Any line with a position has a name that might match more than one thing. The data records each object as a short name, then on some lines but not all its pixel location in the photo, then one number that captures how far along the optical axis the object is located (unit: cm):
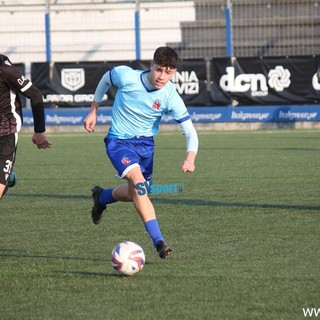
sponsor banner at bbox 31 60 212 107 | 5503
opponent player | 1495
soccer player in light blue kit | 1516
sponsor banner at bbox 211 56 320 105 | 5381
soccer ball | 1380
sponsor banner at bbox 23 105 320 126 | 5409
